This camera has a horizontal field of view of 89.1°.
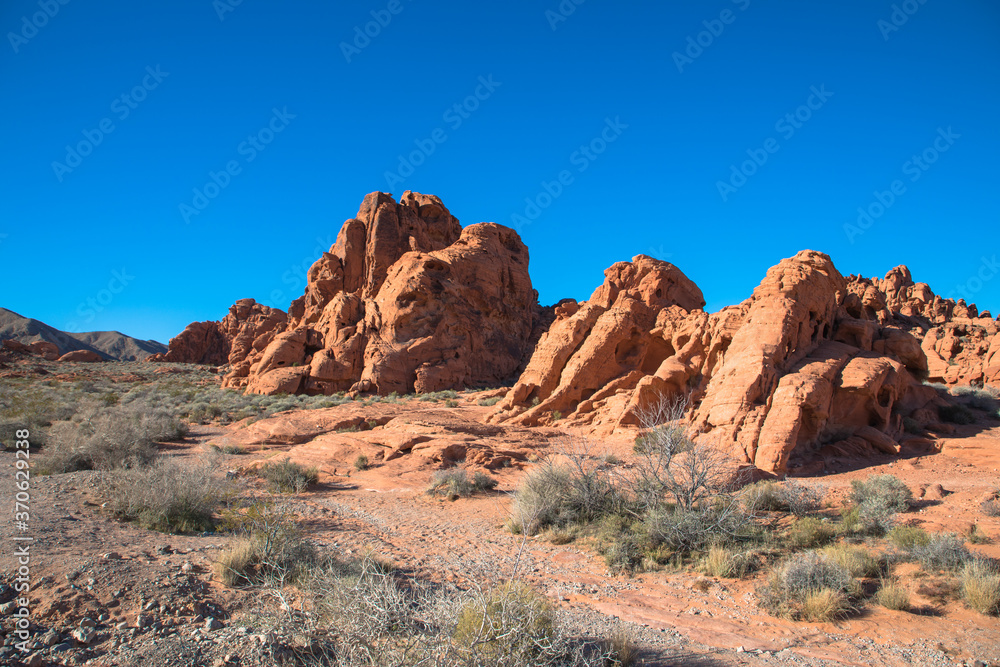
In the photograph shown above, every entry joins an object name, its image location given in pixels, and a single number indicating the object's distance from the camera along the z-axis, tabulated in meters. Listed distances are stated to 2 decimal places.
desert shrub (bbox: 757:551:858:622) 5.48
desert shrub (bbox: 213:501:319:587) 5.63
